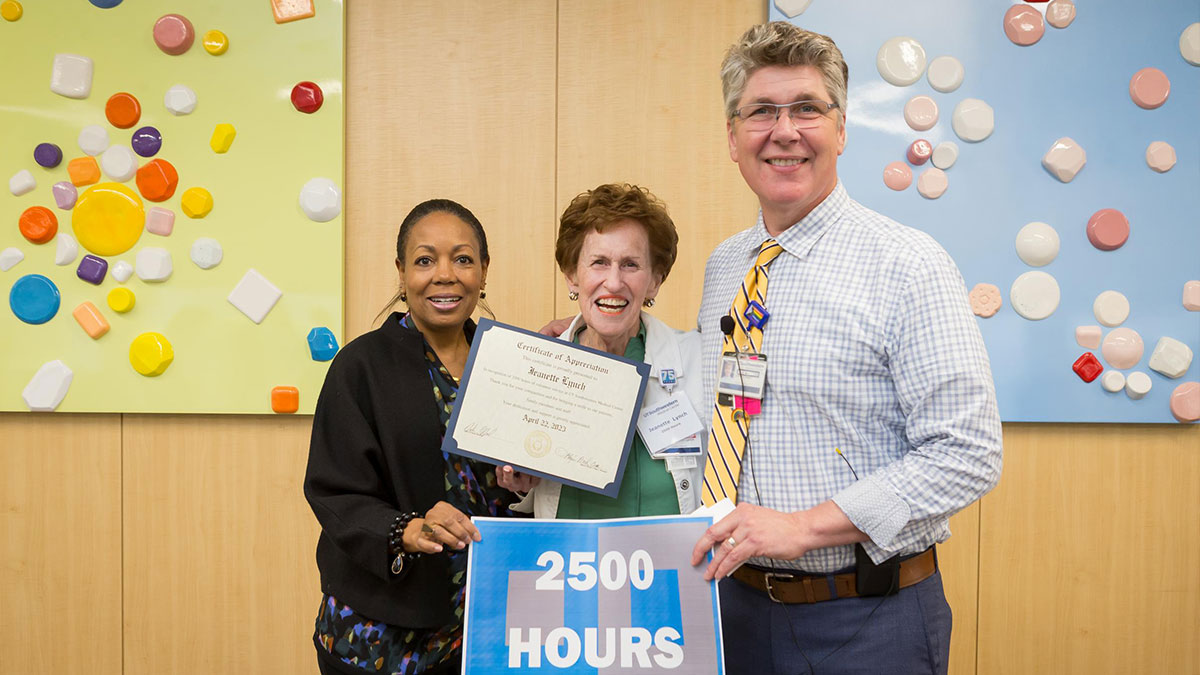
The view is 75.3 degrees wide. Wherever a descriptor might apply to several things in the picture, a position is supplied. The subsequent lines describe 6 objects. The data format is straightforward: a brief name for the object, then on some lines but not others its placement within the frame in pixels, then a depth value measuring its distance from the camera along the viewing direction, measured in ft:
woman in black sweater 5.44
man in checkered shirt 4.53
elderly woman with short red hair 5.39
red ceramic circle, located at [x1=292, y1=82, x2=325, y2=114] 8.89
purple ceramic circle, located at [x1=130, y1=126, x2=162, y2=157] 8.87
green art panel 8.91
